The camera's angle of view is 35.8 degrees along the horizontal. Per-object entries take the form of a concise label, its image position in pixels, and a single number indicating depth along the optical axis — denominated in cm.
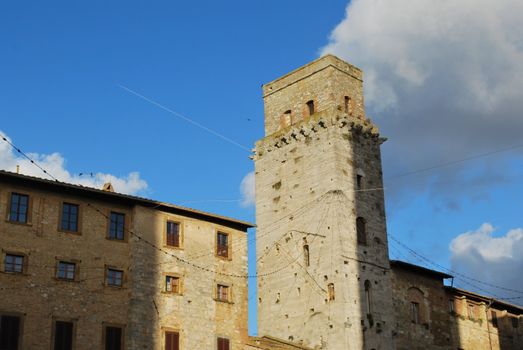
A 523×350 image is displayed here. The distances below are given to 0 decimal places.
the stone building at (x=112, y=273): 3628
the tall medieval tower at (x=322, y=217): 4809
